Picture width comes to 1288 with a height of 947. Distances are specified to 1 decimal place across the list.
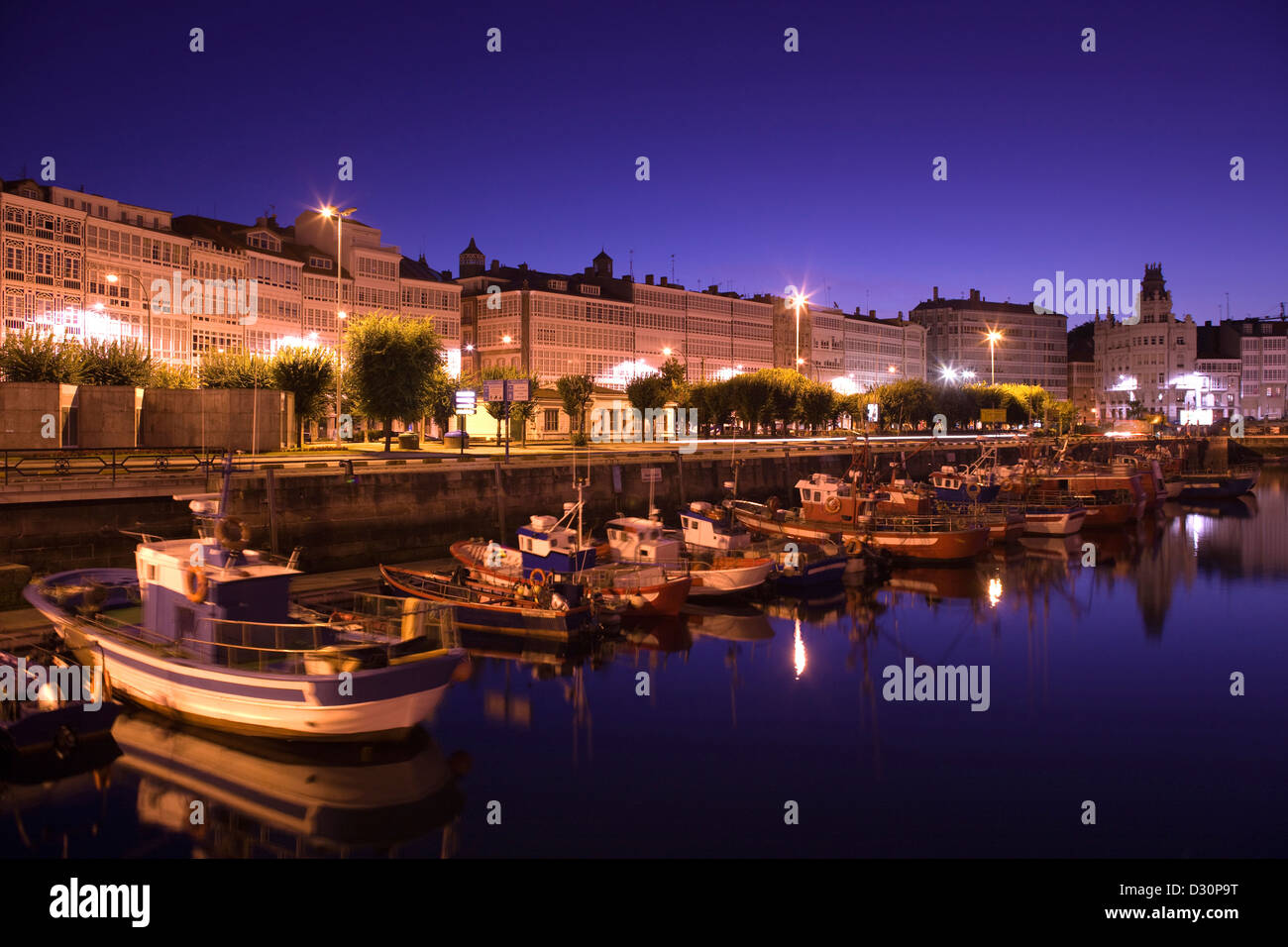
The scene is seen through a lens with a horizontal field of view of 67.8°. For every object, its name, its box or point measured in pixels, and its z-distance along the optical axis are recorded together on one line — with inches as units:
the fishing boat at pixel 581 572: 1184.8
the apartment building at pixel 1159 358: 6924.2
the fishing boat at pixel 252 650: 728.3
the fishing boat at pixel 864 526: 1674.5
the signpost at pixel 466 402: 2176.4
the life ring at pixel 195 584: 780.6
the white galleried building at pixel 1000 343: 7288.4
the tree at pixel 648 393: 3727.9
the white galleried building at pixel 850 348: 5669.3
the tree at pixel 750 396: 3922.2
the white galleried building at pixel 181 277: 2556.6
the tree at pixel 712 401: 3973.9
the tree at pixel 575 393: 3506.4
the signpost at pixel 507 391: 2066.9
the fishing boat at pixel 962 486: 2096.5
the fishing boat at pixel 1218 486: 3243.1
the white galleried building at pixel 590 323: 4244.6
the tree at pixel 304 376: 2431.1
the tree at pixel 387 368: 2425.0
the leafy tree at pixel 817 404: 4178.2
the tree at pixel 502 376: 2786.7
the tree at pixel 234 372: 2370.6
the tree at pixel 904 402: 4852.4
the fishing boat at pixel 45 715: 697.6
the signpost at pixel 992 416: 4992.6
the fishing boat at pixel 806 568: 1409.9
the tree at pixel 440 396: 2532.0
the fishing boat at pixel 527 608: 1074.1
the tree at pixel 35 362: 1895.3
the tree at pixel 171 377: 2253.4
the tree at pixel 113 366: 2058.3
